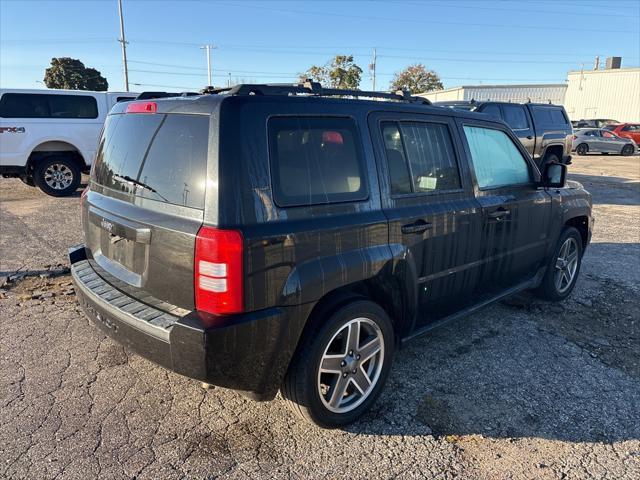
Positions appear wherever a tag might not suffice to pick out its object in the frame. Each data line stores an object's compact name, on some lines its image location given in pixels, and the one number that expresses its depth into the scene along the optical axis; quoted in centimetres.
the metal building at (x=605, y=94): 3936
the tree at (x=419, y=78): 5722
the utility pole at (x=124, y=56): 4047
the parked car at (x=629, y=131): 2669
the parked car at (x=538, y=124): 1077
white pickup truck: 975
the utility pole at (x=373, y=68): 6506
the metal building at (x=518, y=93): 4828
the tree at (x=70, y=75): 4691
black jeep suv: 228
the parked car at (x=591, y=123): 2936
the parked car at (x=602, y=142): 2514
